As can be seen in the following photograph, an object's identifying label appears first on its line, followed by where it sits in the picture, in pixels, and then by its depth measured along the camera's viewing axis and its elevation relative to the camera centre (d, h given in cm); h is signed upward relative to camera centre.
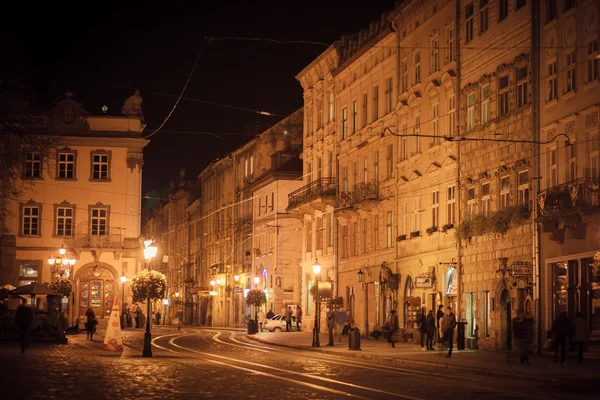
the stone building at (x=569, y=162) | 3212 +476
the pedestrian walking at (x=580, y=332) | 2998 -30
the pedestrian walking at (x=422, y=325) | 4000 -20
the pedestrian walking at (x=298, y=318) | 6688 +2
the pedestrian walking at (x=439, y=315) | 4084 +15
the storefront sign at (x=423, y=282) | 4397 +148
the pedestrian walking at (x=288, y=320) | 6700 -10
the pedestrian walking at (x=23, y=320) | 3531 -13
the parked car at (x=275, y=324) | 6881 -36
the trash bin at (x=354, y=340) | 3975 -75
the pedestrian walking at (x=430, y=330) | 3969 -37
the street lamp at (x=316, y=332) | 4294 -52
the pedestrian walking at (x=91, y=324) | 4894 -32
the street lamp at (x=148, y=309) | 3189 +23
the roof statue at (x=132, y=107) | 7738 +1454
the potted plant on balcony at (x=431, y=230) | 4481 +361
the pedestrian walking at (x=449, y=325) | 3553 -17
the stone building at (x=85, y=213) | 7456 +701
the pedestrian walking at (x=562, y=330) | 2948 -25
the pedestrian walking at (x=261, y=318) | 6905 +0
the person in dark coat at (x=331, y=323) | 4319 -17
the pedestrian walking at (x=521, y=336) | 2952 -42
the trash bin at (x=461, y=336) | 4078 -61
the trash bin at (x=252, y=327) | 5931 -48
